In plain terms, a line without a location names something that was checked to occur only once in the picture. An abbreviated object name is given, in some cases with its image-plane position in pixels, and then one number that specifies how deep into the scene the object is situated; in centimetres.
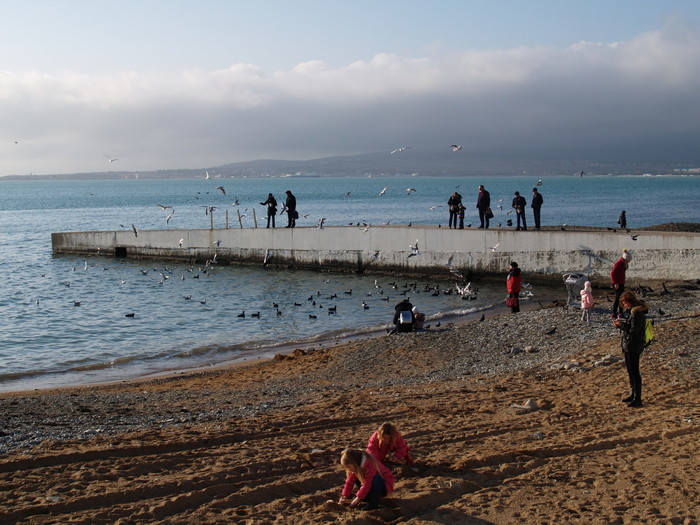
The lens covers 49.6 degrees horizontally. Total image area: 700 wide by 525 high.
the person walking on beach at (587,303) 1599
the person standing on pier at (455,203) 2845
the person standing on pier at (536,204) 2653
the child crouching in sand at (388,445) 705
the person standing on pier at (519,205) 2721
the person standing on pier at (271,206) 3150
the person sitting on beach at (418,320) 1723
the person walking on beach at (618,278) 1602
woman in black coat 912
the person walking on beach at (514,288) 1807
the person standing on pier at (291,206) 3122
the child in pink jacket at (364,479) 633
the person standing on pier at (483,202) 2766
